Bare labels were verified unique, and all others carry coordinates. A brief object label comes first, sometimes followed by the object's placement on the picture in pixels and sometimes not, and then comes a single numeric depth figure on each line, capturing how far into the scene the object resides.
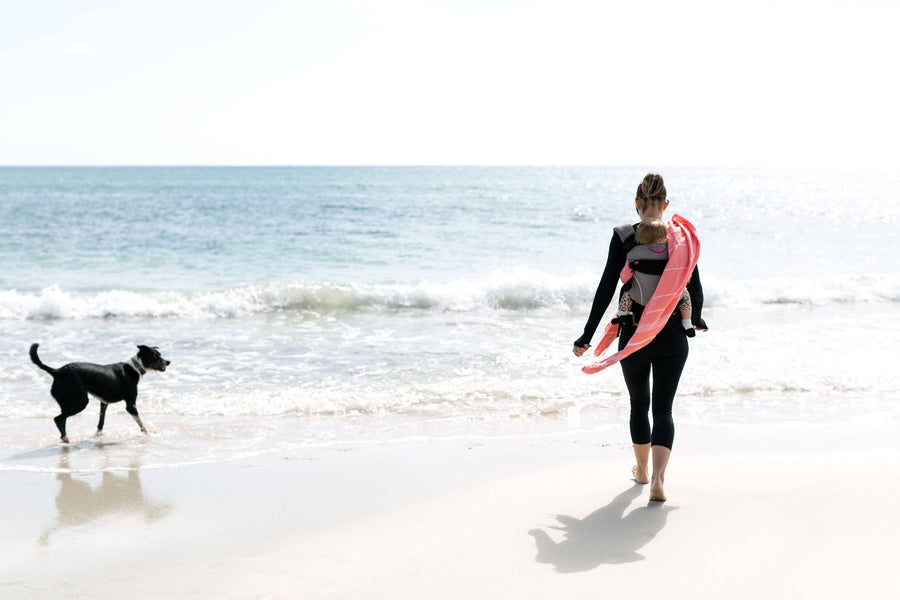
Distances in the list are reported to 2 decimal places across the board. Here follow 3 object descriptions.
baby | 3.69
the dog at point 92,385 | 5.40
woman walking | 3.75
